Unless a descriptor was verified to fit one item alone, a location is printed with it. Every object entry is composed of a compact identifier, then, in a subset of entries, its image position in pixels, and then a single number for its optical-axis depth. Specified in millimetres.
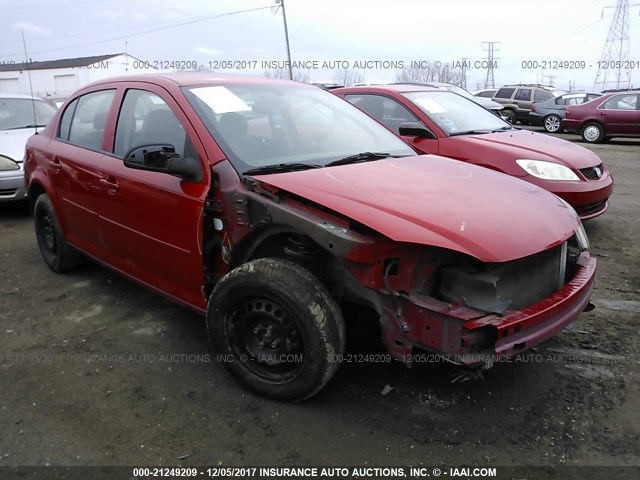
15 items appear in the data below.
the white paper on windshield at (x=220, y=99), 3076
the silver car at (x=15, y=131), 6219
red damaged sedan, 2285
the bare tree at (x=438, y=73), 57000
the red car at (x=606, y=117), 13594
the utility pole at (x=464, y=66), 39891
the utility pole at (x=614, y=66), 43641
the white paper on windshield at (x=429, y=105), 5793
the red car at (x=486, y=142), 5051
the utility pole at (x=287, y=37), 33719
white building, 38438
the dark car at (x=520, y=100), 19719
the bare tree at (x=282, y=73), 40100
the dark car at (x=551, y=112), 18094
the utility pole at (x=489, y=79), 57794
